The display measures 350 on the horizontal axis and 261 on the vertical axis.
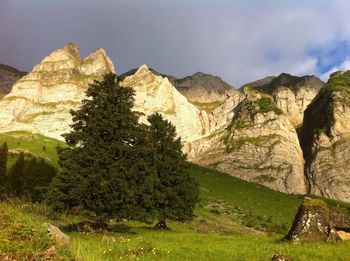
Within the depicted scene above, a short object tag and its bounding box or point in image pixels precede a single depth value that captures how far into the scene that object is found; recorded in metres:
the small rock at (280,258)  18.02
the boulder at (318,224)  26.11
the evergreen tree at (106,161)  34.91
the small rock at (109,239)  26.22
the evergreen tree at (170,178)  49.12
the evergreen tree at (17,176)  91.21
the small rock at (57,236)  12.07
